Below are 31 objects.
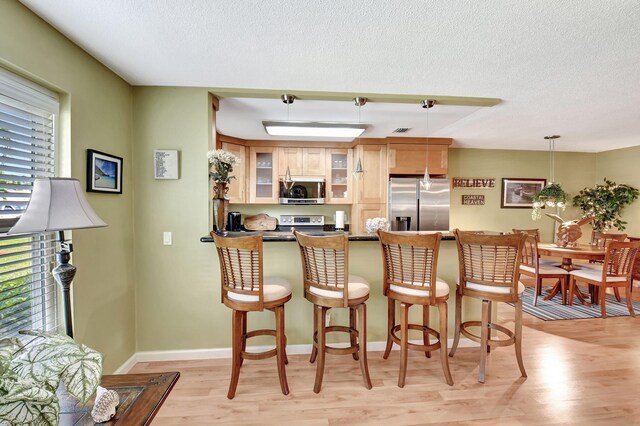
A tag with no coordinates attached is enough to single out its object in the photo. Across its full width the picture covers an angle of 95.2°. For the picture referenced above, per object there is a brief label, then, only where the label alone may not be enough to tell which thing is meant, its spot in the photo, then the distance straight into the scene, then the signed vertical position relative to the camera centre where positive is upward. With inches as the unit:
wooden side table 37.3 -27.2
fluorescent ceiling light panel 116.6 +32.9
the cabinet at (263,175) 185.8 +21.4
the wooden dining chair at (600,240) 161.6 -17.4
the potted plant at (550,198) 171.2 +8.1
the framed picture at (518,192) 213.6 +14.0
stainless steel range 201.6 -9.3
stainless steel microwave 185.6 +11.3
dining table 143.1 -21.3
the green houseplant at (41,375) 26.8 -17.5
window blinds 56.4 +2.0
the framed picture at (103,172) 76.9 +9.6
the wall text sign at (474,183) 209.2 +20.1
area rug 139.2 -49.4
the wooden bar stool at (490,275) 81.6 -18.8
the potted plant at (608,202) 193.8 +6.8
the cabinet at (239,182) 180.2 +16.2
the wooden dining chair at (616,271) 135.3 -28.0
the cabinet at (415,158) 177.9 +31.5
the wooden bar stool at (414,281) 78.3 -20.3
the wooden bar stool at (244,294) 76.5 -23.6
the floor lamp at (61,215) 44.2 -1.5
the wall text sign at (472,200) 210.8 +7.6
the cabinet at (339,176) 191.2 +21.8
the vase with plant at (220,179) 94.2 +9.5
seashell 36.9 -25.7
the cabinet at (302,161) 187.6 +30.8
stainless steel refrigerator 176.2 +3.6
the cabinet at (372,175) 180.9 +21.4
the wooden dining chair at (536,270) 152.4 -31.4
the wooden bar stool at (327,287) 78.0 -21.9
